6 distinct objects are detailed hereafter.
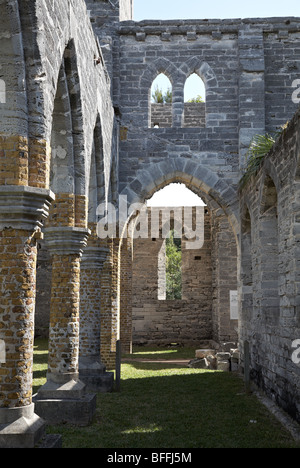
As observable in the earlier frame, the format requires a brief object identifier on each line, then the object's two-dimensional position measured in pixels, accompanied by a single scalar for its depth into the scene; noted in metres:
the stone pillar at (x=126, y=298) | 15.66
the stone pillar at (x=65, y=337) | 6.82
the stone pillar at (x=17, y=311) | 4.50
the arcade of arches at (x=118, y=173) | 4.62
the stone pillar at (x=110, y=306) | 12.10
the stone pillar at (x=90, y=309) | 9.51
